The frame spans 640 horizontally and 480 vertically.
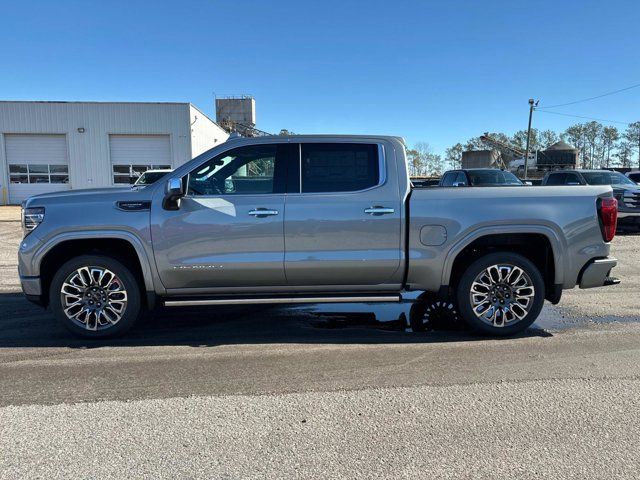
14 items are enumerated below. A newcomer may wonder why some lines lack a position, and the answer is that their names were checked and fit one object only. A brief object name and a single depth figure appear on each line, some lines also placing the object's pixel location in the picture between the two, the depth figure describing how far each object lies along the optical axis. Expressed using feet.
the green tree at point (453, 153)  401.08
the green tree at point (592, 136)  383.45
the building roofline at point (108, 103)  90.02
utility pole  131.77
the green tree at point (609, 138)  381.19
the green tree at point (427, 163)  364.93
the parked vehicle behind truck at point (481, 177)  49.21
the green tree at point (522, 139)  386.11
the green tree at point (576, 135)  387.34
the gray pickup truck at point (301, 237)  15.64
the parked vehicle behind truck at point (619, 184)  45.57
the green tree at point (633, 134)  359.25
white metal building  91.40
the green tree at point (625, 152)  374.84
